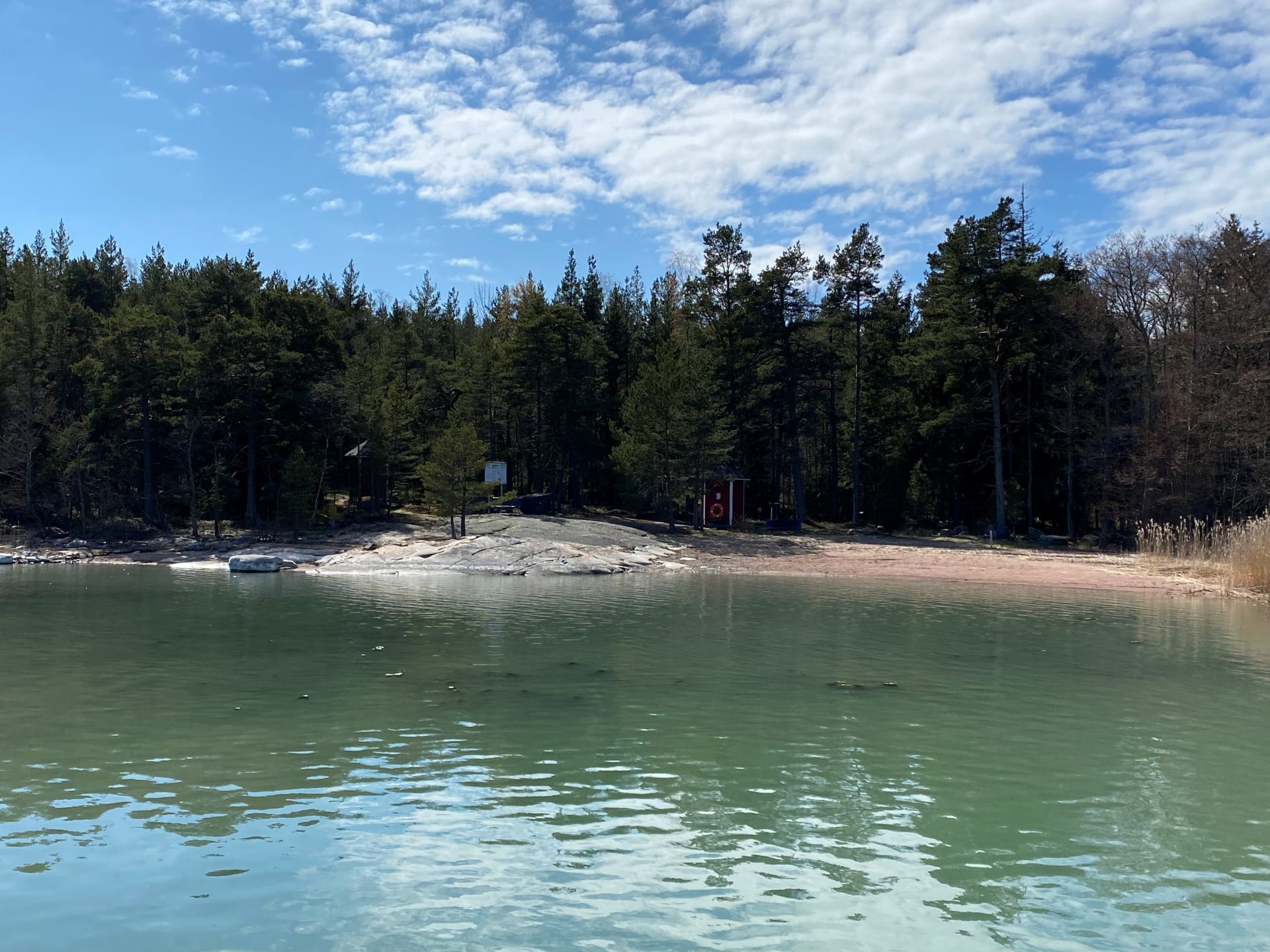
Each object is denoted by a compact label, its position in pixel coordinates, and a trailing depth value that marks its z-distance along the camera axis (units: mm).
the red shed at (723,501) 51156
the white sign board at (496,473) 47531
